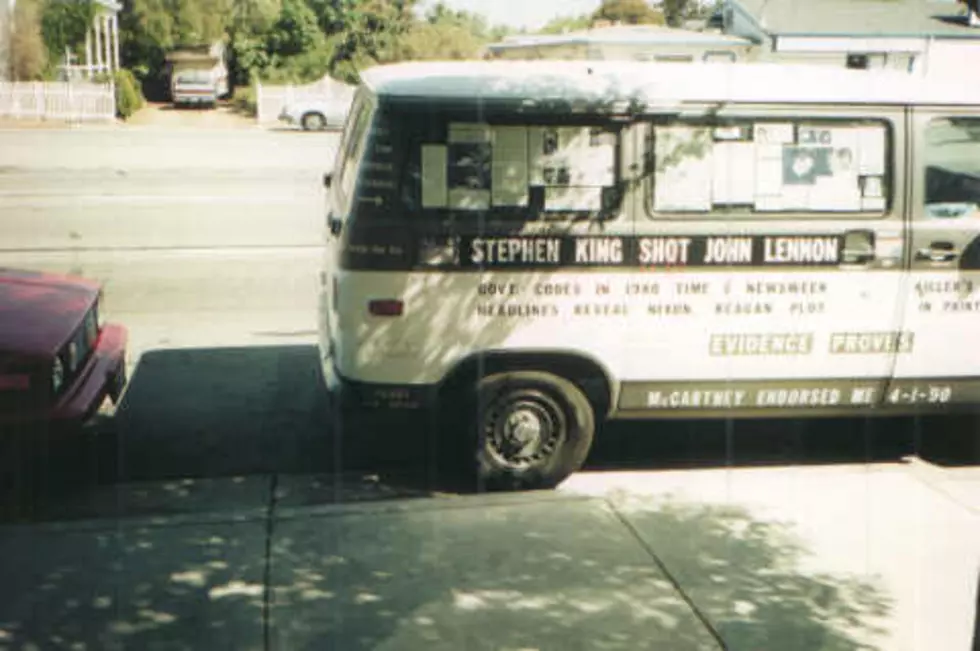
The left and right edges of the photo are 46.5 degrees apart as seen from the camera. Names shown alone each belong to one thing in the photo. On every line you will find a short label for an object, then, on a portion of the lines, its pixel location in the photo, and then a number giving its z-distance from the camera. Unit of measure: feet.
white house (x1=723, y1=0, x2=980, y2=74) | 151.84
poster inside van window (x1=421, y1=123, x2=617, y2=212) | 19.79
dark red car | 19.03
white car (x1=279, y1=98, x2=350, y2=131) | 120.98
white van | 19.81
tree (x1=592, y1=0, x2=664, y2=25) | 208.79
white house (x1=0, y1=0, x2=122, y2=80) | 123.13
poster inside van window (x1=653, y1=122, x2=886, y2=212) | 20.36
